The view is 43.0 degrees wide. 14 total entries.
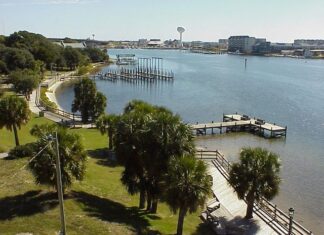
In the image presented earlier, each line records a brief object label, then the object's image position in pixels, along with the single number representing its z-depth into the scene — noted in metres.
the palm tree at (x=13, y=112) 42.88
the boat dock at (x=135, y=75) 156.12
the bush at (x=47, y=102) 75.94
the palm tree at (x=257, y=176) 28.19
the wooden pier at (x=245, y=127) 71.50
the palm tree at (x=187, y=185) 23.58
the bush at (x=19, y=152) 36.31
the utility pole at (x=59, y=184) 16.11
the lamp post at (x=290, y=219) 24.21
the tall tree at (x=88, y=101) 65.19
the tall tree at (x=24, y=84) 86.06
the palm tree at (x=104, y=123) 48.77
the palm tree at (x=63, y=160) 26.34
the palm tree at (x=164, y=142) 26.83
